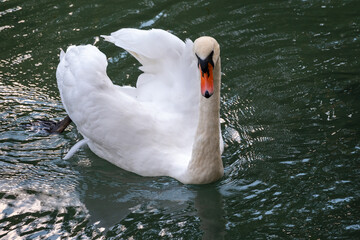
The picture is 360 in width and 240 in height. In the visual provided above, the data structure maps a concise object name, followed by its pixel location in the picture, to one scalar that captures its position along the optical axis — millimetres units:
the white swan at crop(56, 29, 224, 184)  12109
